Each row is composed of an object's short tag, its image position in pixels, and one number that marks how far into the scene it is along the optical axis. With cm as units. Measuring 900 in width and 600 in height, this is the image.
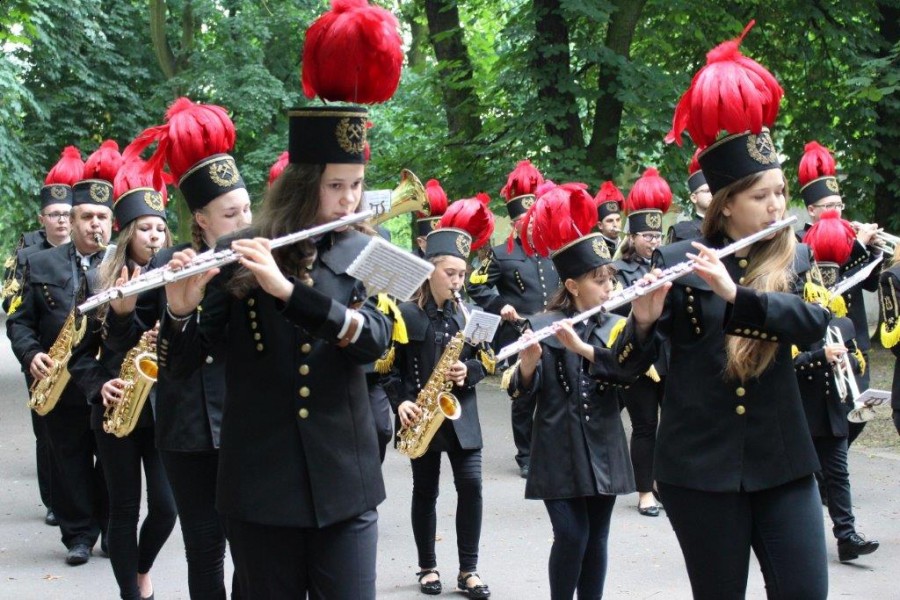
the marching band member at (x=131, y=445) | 639
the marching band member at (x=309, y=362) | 408
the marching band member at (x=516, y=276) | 1264
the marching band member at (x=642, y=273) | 983
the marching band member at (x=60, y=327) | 812
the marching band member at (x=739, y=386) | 442
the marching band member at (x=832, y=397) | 793
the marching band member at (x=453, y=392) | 752
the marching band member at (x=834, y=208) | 920
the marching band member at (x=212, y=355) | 517
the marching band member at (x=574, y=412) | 625
